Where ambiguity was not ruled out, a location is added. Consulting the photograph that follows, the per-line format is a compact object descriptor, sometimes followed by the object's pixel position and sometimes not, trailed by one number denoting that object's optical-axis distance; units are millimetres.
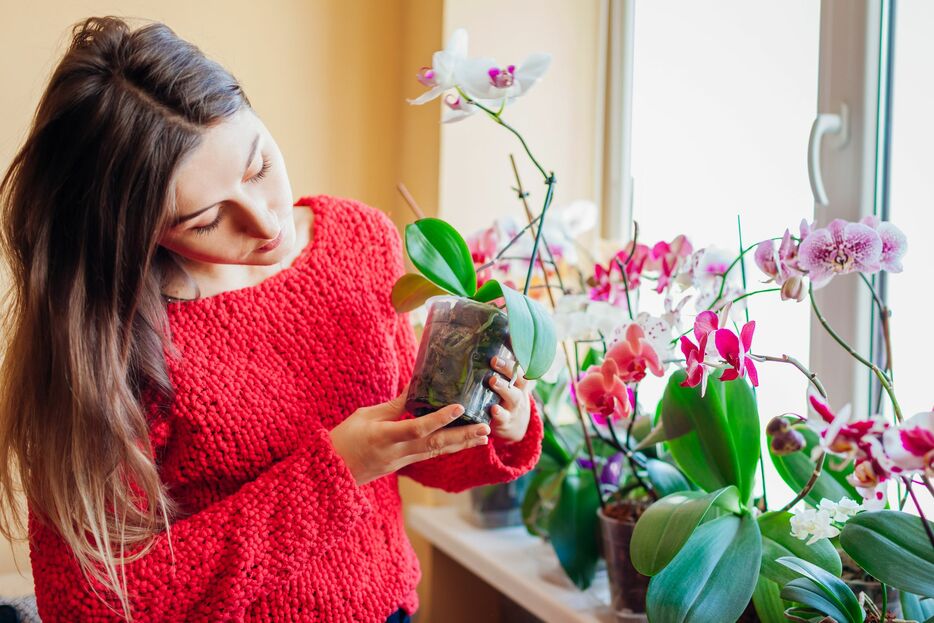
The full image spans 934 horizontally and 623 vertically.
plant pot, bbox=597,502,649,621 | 1065
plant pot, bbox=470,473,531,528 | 1544
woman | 815
